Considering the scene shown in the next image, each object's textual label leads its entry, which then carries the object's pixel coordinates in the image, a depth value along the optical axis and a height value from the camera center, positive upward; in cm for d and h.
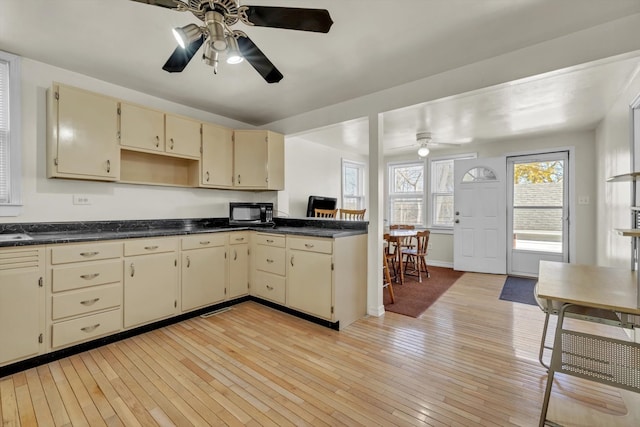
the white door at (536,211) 467 +5
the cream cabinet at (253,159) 369 +72
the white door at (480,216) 500 -5
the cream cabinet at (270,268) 313 -66
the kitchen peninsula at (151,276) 203 -62
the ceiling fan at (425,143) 455 +124
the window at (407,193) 614 +45
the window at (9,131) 231 +67
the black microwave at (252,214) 362 -3
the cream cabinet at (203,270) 291 -65
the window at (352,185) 602 +64
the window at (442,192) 577 +46
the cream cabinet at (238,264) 332 -65
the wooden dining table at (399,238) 420 -39
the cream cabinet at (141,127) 273 +87
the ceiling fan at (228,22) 133 +98
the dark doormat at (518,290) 364 -113
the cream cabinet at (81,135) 238 +69
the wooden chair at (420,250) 457 -65
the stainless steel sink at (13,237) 206 -21
